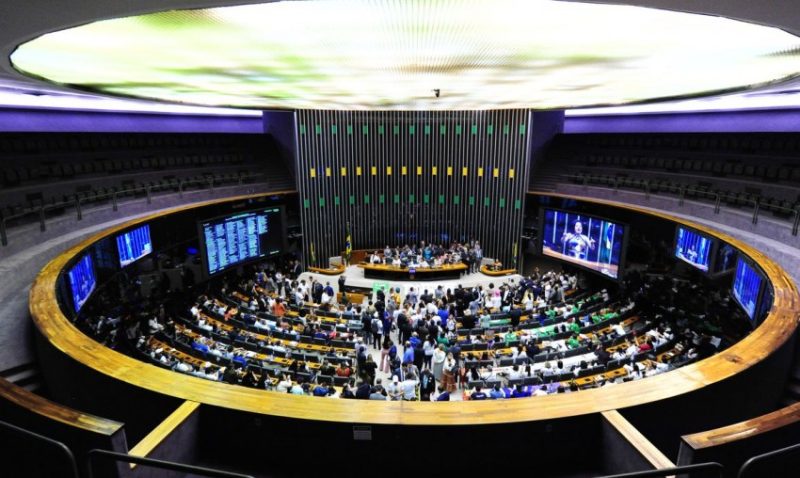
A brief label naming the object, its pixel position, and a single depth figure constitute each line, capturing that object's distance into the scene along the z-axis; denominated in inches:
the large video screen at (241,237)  561.0
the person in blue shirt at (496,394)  296.0
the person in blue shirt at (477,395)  291.4
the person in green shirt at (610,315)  476.0
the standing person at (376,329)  445.4
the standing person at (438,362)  372.2
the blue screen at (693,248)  405.6
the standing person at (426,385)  325.4
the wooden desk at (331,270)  738.2
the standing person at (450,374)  361.4
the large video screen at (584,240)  563.2
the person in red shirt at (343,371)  347.9
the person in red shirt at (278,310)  502.9
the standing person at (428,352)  385.1
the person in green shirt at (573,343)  410.6
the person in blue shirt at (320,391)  300.1
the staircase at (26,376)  189.0
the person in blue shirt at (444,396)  283.9
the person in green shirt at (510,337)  423.6
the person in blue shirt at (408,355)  376.5
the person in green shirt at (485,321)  473.1
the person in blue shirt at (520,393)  313.3
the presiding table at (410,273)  697.0
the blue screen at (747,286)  291.1
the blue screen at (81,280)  291.3
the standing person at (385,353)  411.2
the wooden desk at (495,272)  732.7
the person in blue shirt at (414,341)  391.5
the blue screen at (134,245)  410.0
